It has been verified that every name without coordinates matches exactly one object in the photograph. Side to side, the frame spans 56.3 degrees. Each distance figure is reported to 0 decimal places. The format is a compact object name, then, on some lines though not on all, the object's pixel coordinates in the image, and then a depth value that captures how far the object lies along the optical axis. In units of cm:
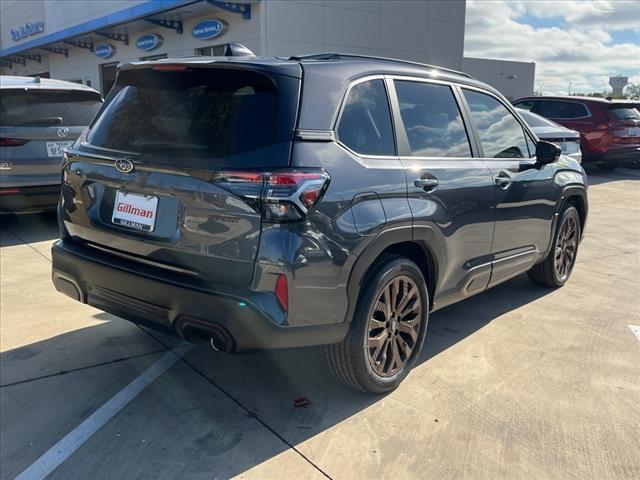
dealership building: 1647
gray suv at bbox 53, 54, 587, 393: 273
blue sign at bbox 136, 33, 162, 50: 2048
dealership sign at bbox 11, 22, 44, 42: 3186
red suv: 1334
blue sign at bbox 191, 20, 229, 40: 1725
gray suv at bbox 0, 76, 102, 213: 655
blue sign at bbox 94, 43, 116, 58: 2392
